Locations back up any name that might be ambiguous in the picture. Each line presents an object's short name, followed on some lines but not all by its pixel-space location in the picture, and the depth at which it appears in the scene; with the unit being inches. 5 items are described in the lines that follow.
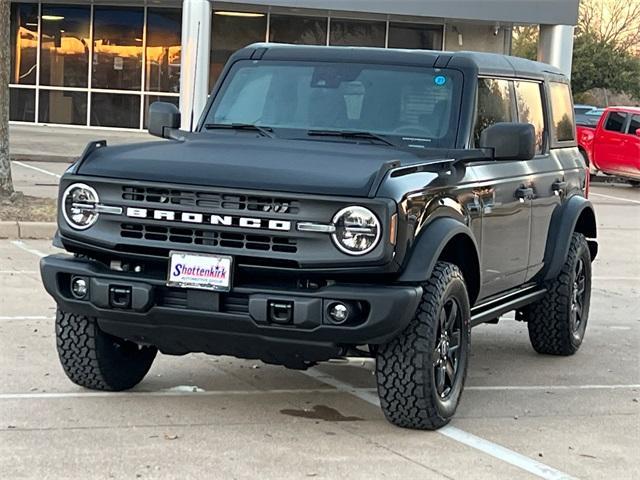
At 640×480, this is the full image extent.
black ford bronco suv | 203.3
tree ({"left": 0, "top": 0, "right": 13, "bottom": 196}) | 529.3
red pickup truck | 975.0
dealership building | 1130.7
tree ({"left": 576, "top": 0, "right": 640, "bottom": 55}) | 2337.6
